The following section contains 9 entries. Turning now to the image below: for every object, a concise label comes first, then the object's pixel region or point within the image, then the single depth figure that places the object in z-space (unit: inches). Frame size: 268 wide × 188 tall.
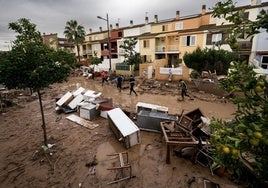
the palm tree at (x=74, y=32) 1315.2
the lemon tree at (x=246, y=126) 59.8
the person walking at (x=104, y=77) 768.9
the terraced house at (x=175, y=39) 745.0
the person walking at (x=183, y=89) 490.2
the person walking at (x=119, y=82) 647.8
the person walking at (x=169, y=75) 754.2
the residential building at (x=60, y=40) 2294.7
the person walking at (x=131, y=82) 556.9
